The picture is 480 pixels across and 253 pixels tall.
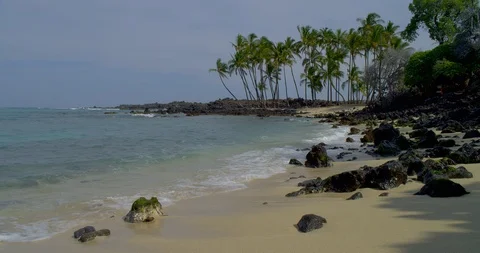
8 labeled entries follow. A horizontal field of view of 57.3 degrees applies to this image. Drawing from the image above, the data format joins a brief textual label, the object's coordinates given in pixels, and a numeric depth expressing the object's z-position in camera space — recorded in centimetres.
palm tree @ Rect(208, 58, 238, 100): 7006
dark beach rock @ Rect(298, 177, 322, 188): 938
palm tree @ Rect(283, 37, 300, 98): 6562
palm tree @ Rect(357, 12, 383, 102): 5681
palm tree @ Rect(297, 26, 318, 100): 6378
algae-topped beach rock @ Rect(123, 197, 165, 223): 746
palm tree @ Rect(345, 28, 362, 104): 5872
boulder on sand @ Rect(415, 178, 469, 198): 725
